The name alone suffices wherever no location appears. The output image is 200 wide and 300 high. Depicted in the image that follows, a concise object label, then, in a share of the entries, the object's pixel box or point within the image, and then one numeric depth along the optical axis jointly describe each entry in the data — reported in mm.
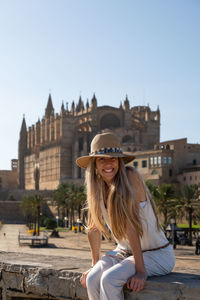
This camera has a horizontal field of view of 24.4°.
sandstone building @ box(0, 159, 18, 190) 107188
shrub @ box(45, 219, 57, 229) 54438
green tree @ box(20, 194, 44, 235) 51600
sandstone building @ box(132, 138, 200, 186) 62156
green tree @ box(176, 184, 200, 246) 37209
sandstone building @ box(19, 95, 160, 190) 79875
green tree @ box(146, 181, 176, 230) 39781
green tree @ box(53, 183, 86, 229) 53188
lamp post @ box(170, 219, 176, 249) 32641
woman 3697
